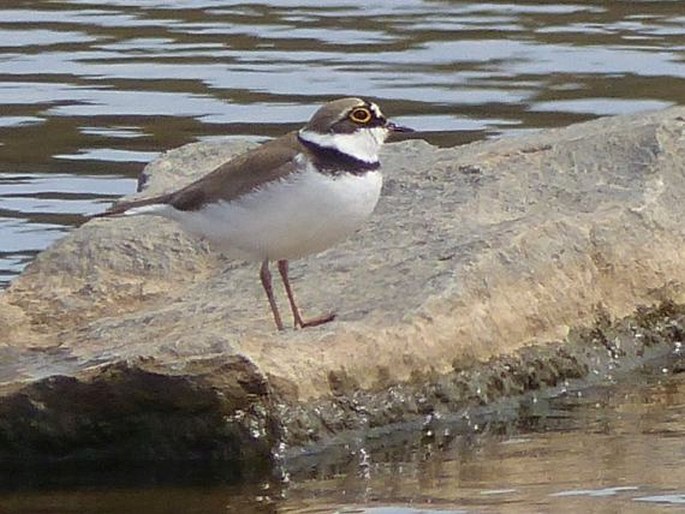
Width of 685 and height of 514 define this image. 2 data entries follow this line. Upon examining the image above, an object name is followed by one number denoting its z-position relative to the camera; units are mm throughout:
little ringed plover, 15039
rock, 14219
